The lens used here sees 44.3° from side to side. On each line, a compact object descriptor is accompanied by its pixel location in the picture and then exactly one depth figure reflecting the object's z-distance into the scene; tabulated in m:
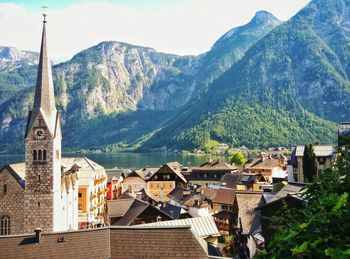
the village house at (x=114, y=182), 92.98
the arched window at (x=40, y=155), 43.28
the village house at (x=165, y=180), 107.12
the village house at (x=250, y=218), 39.09
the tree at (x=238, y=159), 160.00
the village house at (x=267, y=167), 114.64
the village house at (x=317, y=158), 72.36
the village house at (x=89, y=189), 69.12
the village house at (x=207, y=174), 119.01
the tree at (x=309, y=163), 65.06
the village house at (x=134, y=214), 50.03
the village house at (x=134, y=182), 103.99
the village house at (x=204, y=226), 42.44
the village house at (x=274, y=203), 31.73
